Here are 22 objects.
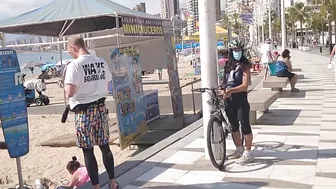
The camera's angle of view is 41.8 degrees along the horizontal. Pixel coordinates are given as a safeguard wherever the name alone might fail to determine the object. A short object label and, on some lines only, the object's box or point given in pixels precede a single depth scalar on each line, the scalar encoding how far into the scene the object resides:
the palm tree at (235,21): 83.24
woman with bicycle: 5.53
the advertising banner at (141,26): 9.04
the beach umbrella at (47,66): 51.04
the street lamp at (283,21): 23.22
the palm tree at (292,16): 85.82
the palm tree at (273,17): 97.94
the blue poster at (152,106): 10.66
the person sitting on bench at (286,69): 13.13
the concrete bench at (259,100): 8.19
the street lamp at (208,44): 5.60
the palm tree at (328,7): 39.17
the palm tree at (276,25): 99.59
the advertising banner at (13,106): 4.52
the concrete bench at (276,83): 12.10
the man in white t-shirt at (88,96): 4.30
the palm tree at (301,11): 85.44
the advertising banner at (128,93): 8.00
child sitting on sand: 5.52
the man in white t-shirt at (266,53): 18.23
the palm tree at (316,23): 74.64
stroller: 19.38
